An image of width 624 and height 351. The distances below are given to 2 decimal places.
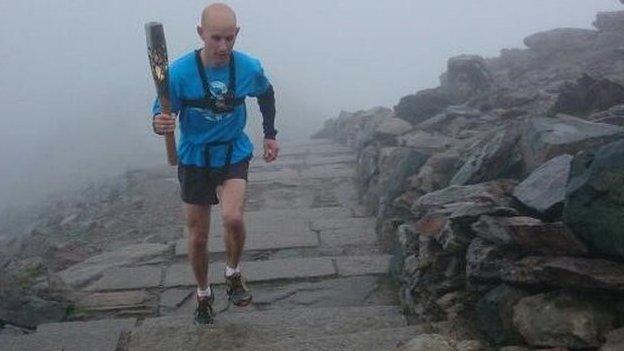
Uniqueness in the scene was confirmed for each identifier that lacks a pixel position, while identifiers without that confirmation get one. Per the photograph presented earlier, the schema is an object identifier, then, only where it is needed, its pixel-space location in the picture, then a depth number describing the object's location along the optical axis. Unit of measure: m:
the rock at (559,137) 4.68
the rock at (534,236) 3.28
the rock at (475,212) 3.97
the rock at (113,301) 5.32
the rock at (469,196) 4.36
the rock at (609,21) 12.39
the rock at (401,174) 6.88
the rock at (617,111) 5.60
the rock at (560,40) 12.25
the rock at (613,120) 5.38
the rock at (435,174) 6.33
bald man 4.13
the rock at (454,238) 4.14
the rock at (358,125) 11.27
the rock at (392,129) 9.56
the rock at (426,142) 7.58
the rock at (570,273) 2.98
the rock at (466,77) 10.99
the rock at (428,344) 3.26
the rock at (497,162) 5.24
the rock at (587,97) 6.38
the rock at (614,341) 2.72
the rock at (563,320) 2.96
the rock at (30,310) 4.98
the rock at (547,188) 3.71
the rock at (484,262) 3.66
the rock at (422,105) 10.37
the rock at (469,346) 3.38
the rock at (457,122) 8.26
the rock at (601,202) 3.08
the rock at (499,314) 3.38
